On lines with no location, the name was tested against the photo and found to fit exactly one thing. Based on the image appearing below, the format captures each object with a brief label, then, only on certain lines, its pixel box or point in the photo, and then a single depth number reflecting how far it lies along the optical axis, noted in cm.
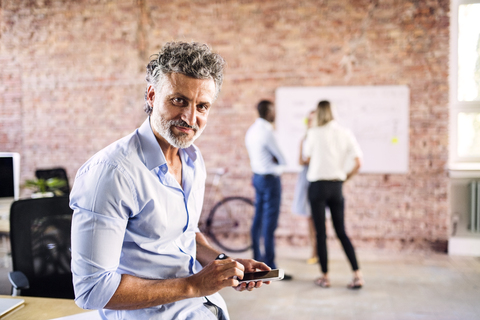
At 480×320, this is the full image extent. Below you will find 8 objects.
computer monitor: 316
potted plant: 338
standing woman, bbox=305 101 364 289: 338
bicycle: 497
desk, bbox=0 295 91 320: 125
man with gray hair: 98
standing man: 373
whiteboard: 459
